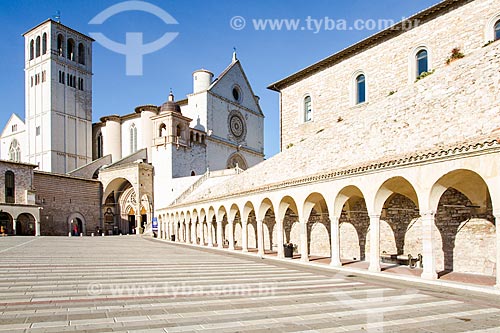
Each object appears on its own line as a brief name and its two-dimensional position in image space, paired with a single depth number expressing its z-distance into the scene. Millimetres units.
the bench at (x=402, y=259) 15469
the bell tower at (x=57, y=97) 53344
